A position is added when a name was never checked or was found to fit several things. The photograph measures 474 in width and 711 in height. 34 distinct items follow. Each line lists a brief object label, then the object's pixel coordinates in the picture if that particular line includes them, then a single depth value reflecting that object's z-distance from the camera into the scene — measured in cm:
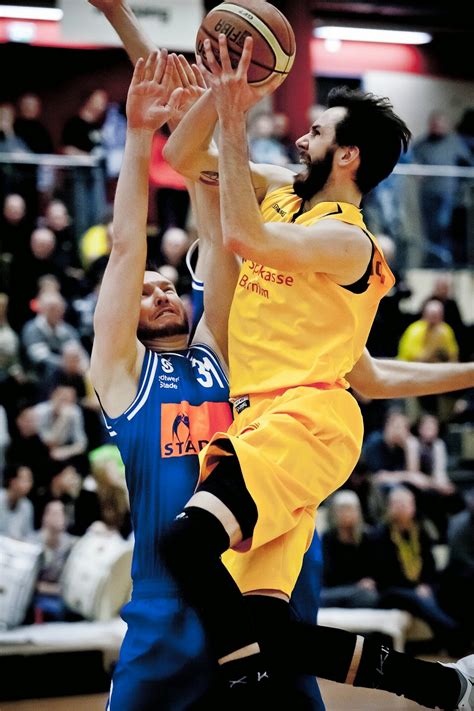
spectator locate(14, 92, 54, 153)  2205
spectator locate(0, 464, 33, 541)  1636
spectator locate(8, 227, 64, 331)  1795
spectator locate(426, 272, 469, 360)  2019
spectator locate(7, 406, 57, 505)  1681
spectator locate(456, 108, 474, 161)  2859
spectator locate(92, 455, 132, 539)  1653
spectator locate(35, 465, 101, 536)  1655
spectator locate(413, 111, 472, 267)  2025
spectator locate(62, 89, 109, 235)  1894
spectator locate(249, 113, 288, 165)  2175
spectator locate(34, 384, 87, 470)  1723
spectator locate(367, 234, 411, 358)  1958
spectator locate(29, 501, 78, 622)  1597
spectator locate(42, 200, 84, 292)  1855
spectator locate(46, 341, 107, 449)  1750
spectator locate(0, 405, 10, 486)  1669
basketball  720
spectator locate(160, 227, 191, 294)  1859
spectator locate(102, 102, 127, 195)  1972
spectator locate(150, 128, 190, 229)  1978
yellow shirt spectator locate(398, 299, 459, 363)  1962
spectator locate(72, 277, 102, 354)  1817
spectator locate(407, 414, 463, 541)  1906
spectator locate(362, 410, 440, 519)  1877
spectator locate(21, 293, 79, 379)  1762
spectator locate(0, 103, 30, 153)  2105
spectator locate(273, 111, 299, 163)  2233
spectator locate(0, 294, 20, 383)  1753
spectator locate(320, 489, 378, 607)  1753
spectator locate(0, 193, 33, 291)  1836
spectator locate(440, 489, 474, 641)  1781
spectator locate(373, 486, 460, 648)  1748
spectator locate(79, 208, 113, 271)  1844
